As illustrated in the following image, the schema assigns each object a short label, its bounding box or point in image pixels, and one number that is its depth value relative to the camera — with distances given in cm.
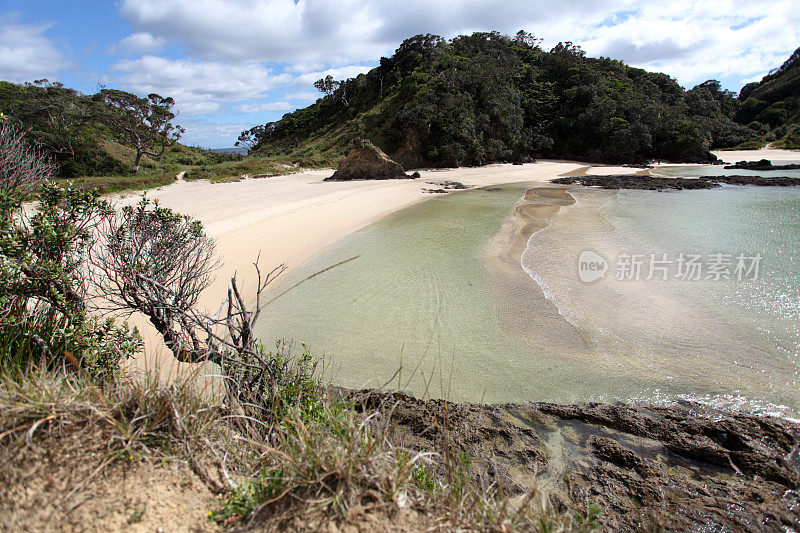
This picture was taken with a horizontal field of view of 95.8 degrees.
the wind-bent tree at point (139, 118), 2588
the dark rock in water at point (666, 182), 2219
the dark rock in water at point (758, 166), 2919
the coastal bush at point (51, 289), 296
